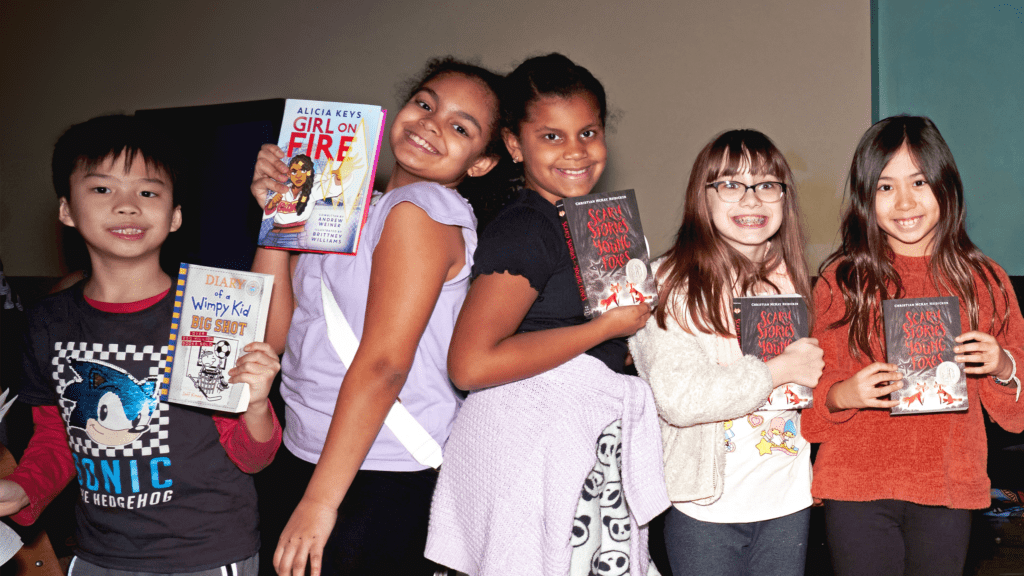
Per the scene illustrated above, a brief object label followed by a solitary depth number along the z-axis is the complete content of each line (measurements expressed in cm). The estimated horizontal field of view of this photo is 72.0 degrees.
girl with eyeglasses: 154
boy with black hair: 143
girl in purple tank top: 117
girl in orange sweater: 164
